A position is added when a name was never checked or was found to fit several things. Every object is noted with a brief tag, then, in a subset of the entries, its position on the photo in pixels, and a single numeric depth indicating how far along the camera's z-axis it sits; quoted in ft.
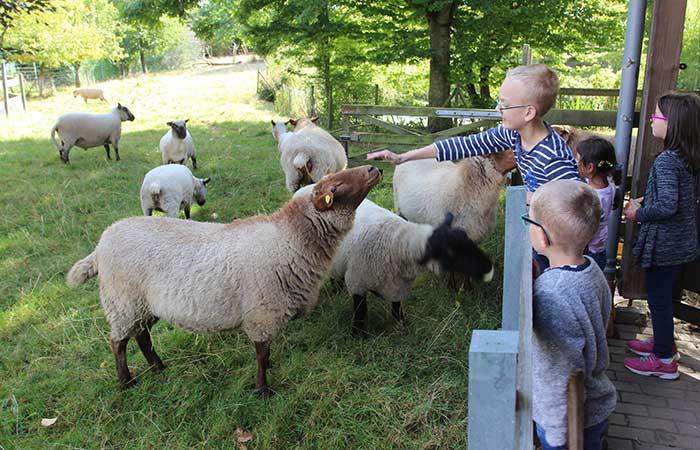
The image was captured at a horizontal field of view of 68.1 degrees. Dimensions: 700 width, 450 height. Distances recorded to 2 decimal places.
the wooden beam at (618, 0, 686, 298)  13.37
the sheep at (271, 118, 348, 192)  26.89
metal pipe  12.78
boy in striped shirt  9.16
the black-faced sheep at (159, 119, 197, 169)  35.12
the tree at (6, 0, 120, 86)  80.41
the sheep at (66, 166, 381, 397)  12.48
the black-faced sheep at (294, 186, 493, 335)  14.80
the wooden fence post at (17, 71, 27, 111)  68.44
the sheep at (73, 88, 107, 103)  87.15
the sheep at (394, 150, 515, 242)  17.61
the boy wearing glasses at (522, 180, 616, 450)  6.70
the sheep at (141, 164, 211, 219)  24.66
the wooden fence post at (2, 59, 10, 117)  62.23
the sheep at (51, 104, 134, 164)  39.37
